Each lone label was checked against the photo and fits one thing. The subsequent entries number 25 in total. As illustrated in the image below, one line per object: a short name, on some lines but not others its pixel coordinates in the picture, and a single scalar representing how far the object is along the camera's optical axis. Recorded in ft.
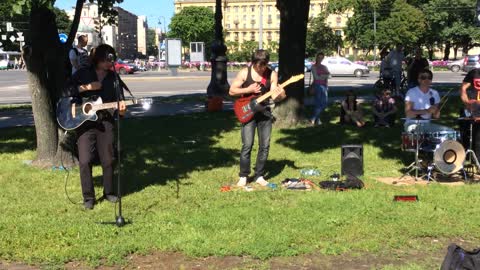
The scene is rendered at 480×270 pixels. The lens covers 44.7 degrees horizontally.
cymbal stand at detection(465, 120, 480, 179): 25.94
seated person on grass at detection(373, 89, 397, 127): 41.37
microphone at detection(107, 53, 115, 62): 20.89
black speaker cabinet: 26.78
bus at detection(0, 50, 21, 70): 239.09
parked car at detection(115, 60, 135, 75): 169.48
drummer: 26.58
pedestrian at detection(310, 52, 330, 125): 42.27
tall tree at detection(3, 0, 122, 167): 27.40
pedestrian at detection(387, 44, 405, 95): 60.90
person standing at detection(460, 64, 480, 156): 27.05
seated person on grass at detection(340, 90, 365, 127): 41.75
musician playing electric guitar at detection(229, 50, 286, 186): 23.90
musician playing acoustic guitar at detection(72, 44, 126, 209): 21.75
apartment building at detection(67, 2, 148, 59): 469.98
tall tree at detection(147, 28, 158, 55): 582.10
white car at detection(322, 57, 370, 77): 134.41
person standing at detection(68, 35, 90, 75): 37.68
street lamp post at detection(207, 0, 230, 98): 55.93
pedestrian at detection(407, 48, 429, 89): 53.26
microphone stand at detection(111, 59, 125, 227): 18.85
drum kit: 25.08
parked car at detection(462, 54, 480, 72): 130.64
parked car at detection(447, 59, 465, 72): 158.64
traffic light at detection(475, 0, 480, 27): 40.91
